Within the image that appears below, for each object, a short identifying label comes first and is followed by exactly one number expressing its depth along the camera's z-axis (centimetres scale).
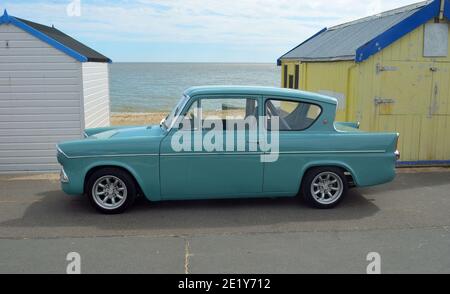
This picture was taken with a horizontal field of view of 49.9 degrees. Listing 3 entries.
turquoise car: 623
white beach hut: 930
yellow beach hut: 903
